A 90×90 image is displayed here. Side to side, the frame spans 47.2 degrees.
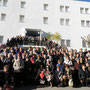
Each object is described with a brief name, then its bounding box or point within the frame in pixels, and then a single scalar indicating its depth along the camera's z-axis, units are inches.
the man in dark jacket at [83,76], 253.4
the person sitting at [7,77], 198.8
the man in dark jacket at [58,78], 245.3
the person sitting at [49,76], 242.0
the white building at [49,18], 805.5
